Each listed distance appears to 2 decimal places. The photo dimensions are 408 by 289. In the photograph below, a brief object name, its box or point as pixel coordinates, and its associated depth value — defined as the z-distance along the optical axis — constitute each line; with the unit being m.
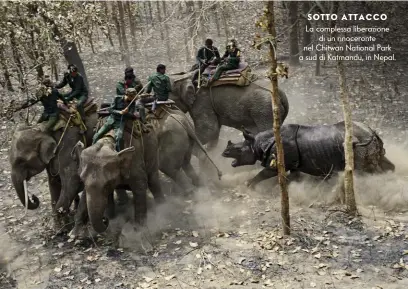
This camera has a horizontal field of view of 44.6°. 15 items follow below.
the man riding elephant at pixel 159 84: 11.18
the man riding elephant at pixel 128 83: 9.98
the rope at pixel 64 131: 9.78
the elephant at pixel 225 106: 12.10
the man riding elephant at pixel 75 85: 10.41
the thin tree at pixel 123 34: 20.22
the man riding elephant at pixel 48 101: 9.55
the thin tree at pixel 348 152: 8.88
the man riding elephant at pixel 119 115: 9.13
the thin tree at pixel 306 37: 21.60
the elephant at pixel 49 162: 9.48
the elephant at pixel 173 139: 10.70
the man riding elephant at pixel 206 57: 12.72
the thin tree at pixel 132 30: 24.70
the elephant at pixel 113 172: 8.45
